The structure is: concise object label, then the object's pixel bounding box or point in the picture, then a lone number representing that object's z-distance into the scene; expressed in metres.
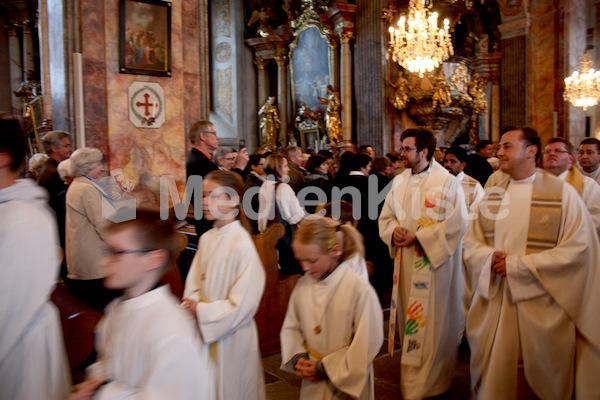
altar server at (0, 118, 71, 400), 2.01
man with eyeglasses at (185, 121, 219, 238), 4.52
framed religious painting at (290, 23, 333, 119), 14.56
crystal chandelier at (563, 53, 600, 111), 12.94
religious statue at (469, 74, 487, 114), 15.53
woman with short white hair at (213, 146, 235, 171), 6.29
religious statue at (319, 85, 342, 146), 13.46
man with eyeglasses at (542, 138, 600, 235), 4.19
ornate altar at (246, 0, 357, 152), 13.49
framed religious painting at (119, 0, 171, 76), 6.50
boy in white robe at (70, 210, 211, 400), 1.56
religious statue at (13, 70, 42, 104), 15.34
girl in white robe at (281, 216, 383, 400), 2.37
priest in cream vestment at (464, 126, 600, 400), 3.07
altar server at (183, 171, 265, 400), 2.49
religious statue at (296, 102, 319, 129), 15.00
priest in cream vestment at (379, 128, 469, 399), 3.74
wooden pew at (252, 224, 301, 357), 4.62
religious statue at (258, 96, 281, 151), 15.94
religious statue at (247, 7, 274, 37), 15.73
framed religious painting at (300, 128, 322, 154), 15.02
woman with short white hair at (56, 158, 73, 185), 4.41
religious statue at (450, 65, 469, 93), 15.30
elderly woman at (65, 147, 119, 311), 3.96
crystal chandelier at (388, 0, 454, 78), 11.03
